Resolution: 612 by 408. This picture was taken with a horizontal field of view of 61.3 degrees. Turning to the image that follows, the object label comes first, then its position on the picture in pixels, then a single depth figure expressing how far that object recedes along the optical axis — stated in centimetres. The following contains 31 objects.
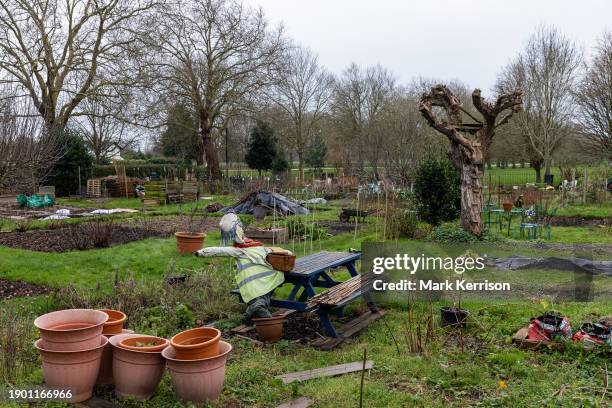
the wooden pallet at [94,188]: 2227
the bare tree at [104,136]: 3413
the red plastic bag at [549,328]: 470
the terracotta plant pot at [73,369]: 358
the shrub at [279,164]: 3144
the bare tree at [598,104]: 2227
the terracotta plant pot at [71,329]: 359
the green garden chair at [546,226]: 1089
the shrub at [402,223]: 1045
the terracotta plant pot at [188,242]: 908
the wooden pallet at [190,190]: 2034
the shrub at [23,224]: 1190
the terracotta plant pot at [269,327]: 502
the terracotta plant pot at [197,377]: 357
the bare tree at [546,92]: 2658
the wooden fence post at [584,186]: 1750
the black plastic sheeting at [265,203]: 1541
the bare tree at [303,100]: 3806
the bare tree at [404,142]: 1628
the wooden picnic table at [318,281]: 508
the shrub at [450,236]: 943
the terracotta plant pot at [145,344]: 373
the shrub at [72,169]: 2220
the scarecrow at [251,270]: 523
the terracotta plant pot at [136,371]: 368
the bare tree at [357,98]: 3838
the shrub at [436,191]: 1130
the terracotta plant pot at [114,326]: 418
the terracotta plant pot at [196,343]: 362
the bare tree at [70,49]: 2102
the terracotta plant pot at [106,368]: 390
